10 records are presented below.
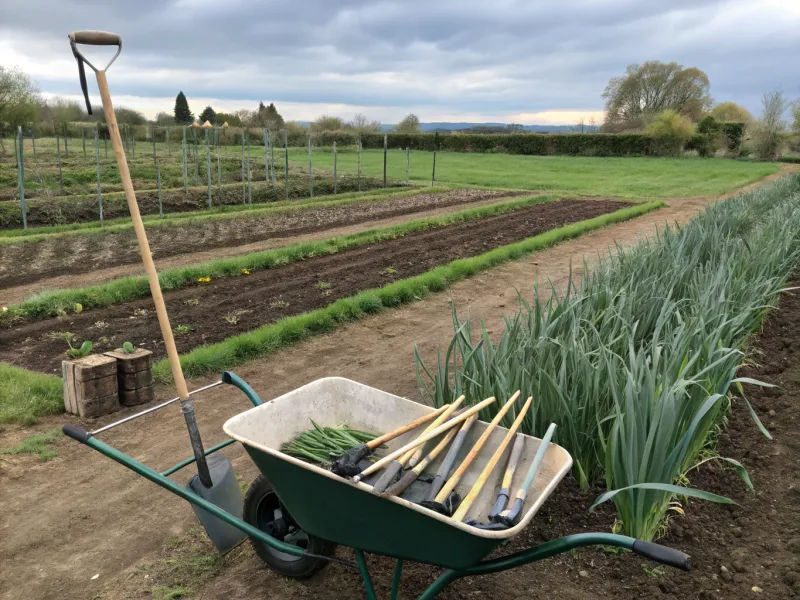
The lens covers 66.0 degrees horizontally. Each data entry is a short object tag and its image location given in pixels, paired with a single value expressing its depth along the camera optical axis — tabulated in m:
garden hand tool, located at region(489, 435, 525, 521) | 1.94
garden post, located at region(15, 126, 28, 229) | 11.07
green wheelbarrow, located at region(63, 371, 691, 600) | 1.80
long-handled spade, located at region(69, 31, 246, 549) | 2.21
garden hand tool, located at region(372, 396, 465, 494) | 1.92
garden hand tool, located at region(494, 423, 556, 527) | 1.81
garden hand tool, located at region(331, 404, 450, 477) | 2.05
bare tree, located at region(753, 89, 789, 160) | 41.50
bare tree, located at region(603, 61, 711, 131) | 58.19
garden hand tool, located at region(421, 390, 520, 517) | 1.93
